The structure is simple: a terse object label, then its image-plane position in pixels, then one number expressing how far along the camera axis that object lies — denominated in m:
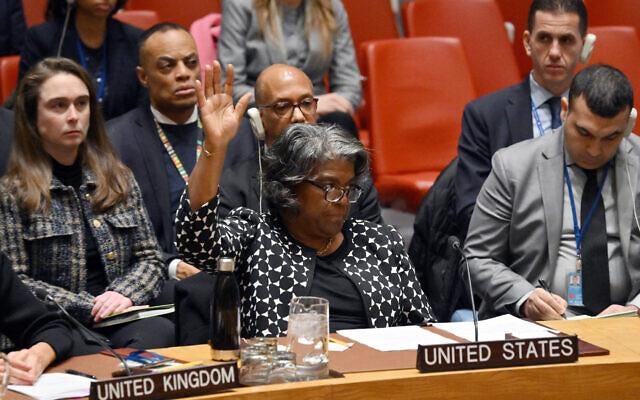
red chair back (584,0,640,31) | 11.39
